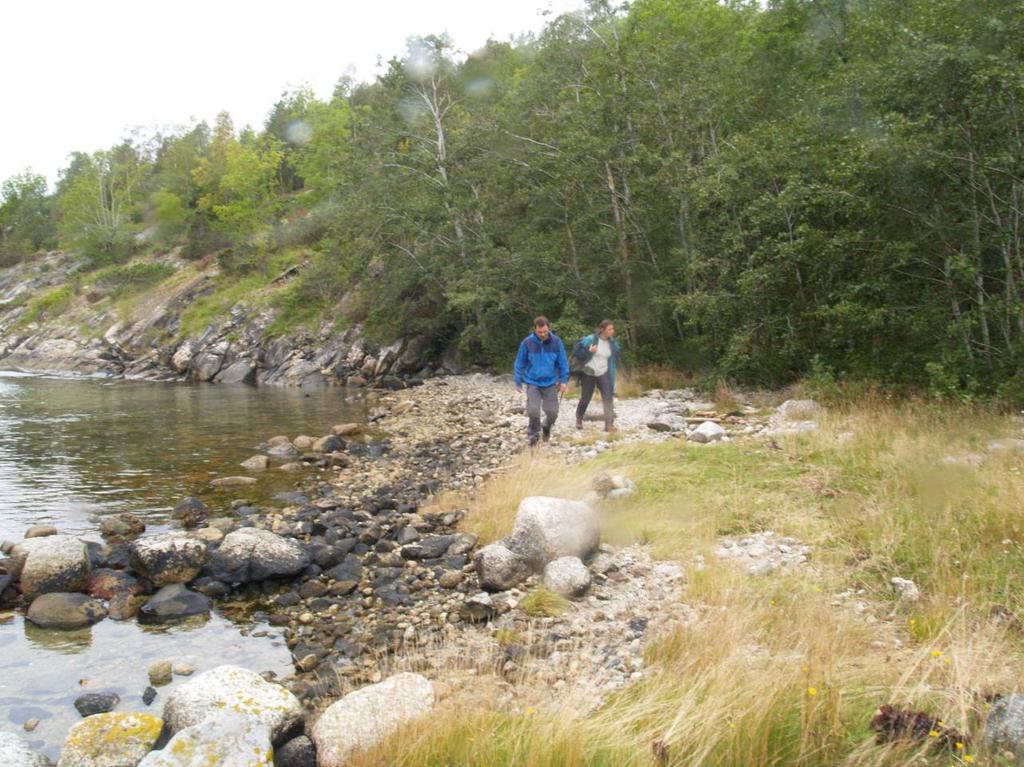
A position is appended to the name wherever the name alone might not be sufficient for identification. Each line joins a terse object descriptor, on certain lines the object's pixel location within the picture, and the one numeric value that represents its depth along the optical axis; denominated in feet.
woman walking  45.16
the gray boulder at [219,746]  13.66
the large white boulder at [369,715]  14.65
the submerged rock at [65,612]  24.59
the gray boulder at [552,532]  25.07
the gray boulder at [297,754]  15.11
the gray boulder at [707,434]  40.96
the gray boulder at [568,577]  22.67
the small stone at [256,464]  49.88
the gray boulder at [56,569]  26.63
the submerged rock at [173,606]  25.44
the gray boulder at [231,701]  16.01
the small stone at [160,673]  20.58
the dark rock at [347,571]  27.75
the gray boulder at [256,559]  27.58
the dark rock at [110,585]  27.04
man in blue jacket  41.45
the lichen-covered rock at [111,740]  15.21
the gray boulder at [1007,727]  10.32
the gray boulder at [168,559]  27.61
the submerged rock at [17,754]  14.97
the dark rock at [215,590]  26.99
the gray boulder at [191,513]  36.78
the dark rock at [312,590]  26.50
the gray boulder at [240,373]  132.36
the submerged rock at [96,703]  18.90
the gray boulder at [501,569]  24.56
